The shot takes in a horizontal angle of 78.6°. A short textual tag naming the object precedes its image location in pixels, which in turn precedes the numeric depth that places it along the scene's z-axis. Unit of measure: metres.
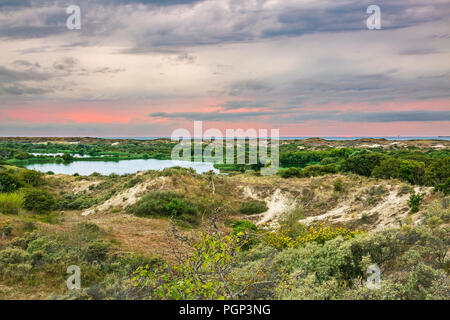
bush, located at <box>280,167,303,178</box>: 37.02
